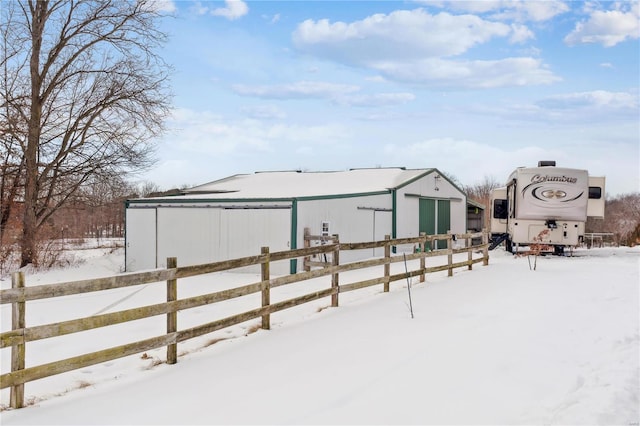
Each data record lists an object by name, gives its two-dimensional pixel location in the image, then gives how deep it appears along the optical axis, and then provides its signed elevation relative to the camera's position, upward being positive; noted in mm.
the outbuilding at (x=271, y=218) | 17156 +114
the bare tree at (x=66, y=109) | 20531 +4346
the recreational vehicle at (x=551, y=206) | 19000 +509
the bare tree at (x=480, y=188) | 85812 +5341
